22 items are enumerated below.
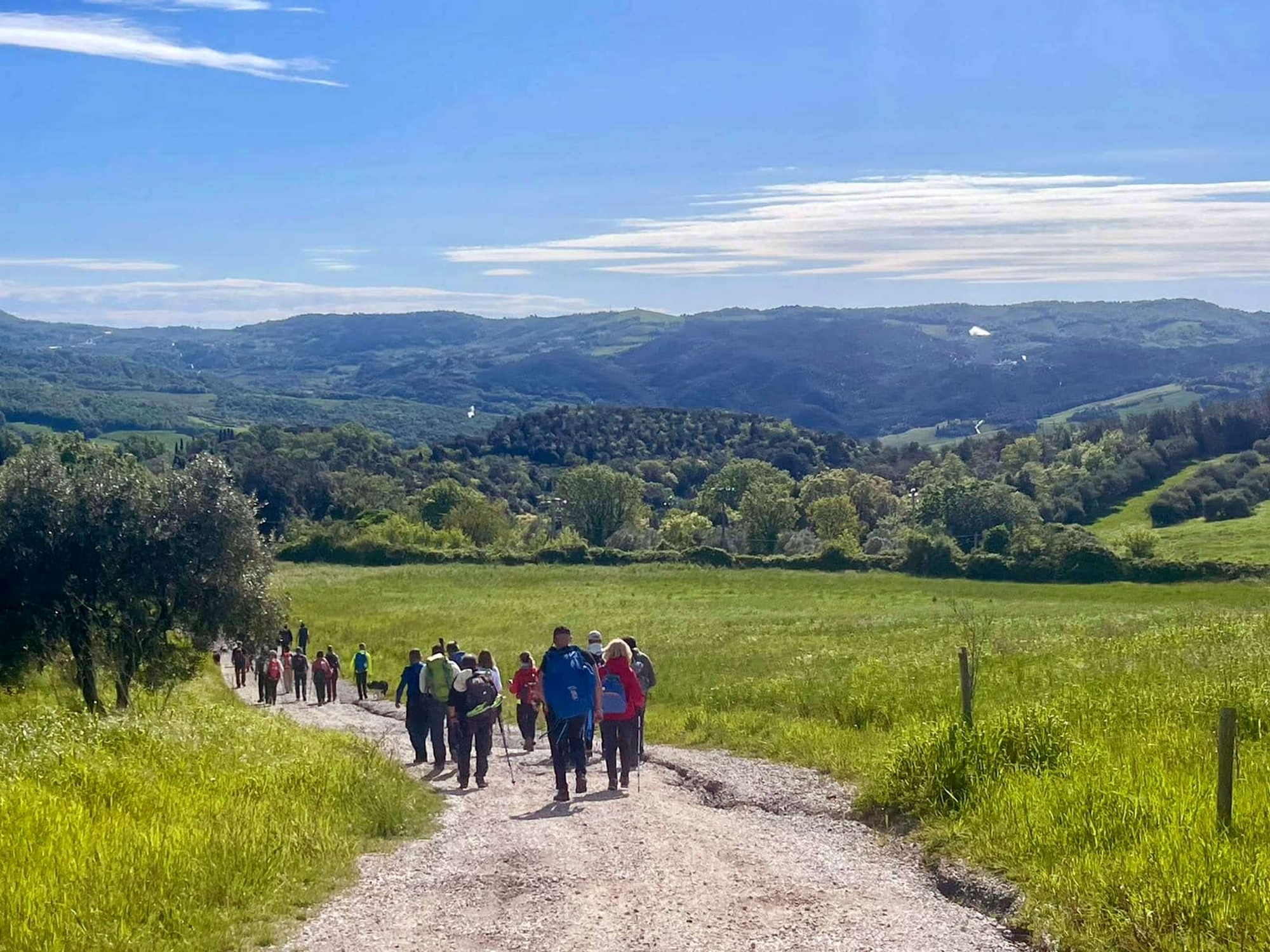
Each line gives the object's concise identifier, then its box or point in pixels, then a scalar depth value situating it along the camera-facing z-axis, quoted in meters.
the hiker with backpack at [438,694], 16.56
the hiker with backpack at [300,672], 32.66
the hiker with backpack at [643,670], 17.25
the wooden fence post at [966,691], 13.88
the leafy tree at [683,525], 119.84
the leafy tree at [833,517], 123.12
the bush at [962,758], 12.33
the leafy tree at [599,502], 127.75
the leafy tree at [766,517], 124.50
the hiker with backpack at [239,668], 33.62
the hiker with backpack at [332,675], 30.78
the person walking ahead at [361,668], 31.20
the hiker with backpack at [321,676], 30.48
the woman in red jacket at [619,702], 14.93
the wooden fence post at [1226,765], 9.50
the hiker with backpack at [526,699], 19.39
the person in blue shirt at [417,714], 17.56
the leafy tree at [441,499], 127.19
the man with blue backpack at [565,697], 14.13
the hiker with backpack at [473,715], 15.77
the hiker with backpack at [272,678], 30.88
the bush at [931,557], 76.06
